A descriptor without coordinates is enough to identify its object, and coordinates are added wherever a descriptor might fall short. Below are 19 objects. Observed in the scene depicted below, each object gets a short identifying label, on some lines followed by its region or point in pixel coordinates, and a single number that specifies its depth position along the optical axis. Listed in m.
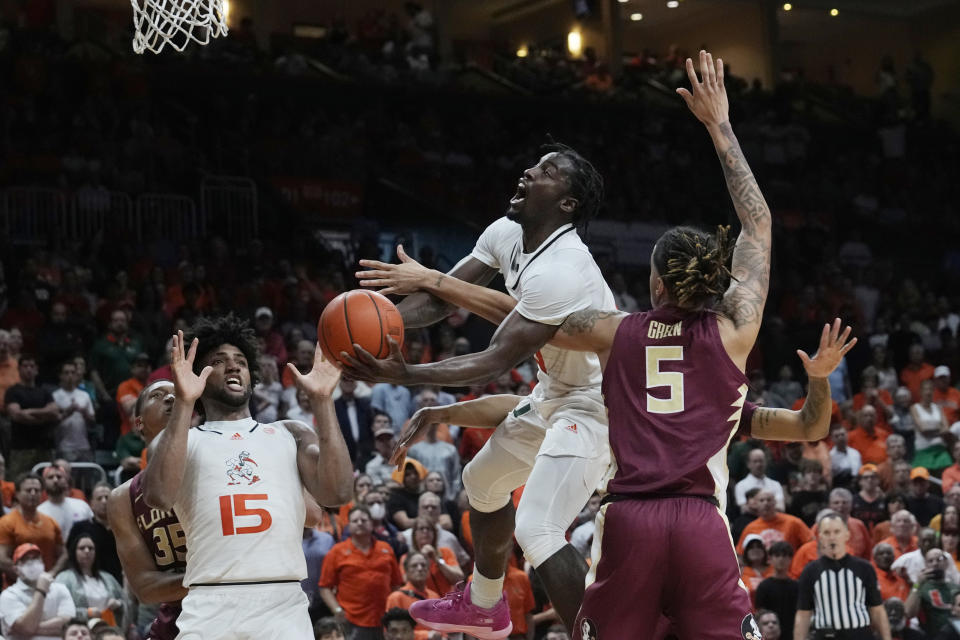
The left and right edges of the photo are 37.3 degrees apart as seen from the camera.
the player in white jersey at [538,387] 5.52
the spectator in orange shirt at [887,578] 11.97
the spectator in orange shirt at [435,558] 11.03
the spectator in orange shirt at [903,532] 12.07
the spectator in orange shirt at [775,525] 12.01
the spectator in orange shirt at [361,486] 11.36
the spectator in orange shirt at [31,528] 10.38
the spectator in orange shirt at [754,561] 11.68
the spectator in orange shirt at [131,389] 12.33
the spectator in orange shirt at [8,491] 11.04
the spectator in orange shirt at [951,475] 13.73
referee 10.93
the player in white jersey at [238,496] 5.38
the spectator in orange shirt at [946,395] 15.61
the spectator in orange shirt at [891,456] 13.91
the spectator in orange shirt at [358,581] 10.84
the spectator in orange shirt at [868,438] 14.67
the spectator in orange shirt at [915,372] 16.81
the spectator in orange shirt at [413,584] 10.57
